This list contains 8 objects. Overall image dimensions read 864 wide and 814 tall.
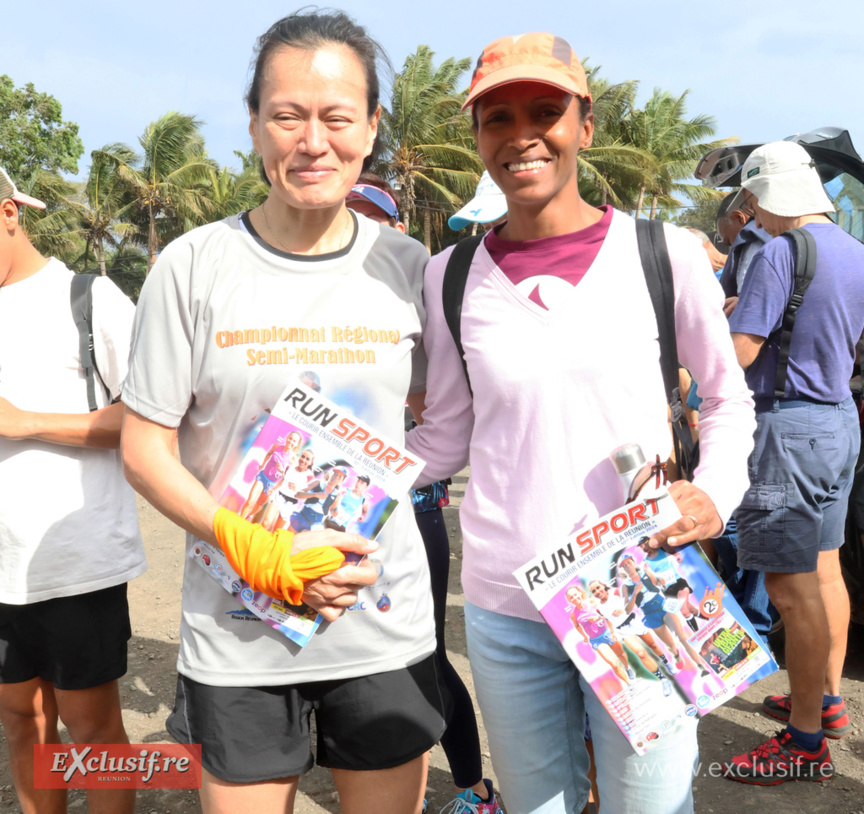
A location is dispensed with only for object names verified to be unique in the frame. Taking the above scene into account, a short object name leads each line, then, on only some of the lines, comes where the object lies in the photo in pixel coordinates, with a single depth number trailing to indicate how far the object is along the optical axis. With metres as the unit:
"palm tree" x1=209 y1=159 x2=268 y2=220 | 35.66
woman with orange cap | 1.61
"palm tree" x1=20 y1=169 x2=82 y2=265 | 29.97
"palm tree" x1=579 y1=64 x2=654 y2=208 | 32.09
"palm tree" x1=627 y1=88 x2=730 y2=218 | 34.12
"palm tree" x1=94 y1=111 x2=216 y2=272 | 33.59
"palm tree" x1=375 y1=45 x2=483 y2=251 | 29.59
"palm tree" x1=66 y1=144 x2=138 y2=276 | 34.41
